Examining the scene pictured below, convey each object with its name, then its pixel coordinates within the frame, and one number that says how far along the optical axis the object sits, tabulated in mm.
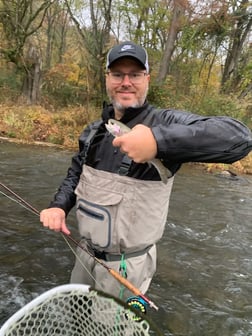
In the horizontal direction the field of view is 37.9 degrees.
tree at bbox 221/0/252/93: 18156
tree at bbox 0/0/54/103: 16328
